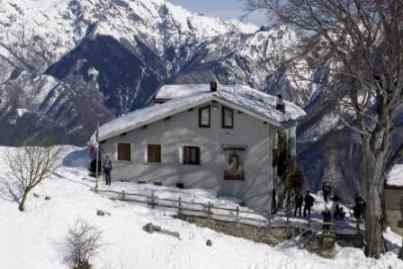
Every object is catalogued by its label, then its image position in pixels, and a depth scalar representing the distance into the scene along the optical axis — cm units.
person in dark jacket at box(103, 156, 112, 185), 3753
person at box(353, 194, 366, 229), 3315
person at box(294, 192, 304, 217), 3591
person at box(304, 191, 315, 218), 3488
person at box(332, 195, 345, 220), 3516
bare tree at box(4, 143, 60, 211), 2800
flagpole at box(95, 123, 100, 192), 3632
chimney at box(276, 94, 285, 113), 4375
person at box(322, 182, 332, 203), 3936
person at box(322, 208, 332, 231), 3136
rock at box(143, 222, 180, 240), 2748
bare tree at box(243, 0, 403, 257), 2472
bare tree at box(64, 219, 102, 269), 2294
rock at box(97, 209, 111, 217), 2822
